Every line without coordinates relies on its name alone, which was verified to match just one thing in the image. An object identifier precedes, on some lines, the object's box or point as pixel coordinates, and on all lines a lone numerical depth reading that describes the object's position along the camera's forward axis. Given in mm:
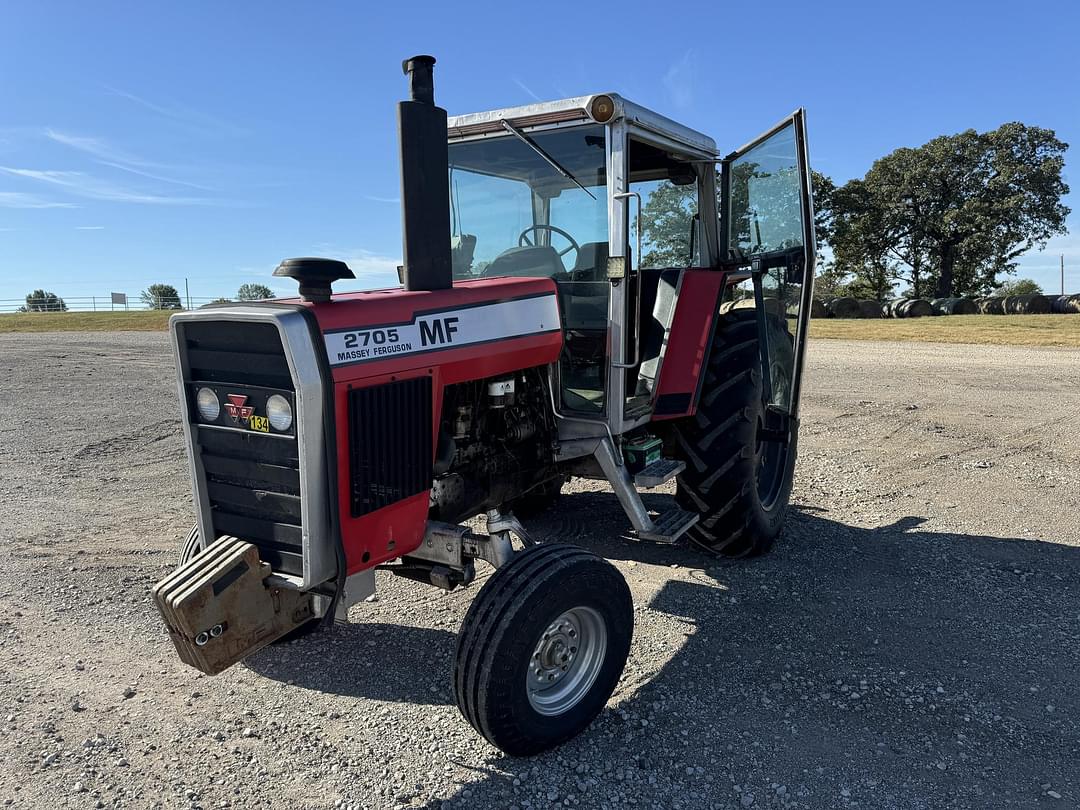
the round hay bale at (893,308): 27594
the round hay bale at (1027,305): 26188
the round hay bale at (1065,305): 25828
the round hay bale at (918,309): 27203
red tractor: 2537
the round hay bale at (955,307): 26812
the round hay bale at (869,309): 27828
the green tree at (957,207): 31172
